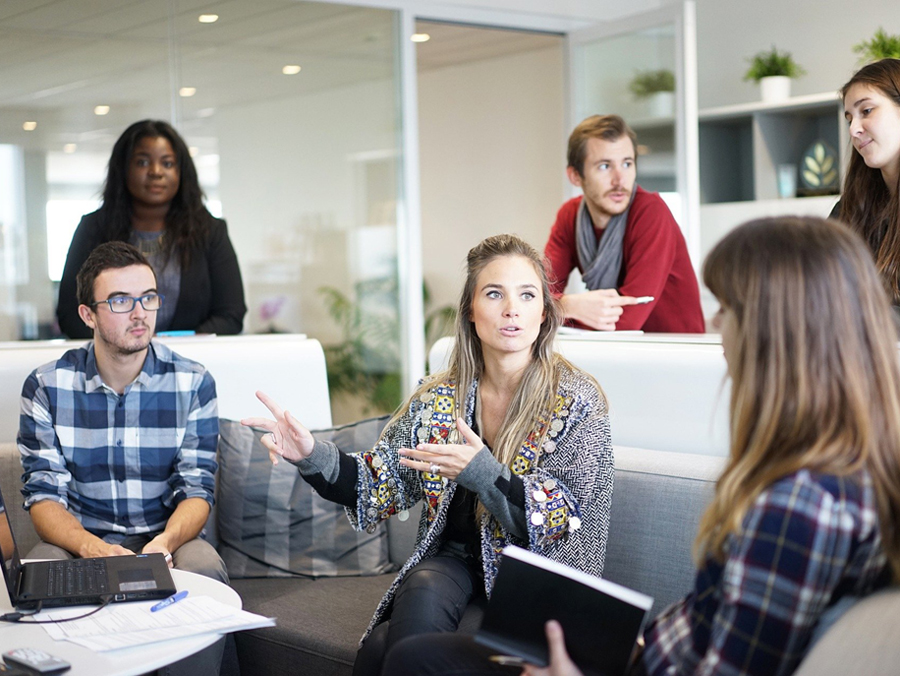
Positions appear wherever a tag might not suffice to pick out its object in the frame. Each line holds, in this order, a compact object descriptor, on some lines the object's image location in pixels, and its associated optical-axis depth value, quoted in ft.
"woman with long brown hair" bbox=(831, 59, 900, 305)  7.64
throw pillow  8.71
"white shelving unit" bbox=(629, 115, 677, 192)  15.99
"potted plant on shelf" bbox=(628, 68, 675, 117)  15.96
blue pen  5.39
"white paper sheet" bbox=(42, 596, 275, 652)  4.91
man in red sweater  9.71
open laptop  5.52
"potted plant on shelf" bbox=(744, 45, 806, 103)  16.06
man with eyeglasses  7.94
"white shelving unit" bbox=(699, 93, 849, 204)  15.93
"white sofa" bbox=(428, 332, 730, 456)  7.50
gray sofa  6.84
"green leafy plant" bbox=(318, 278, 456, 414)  15.52
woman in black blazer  11.16
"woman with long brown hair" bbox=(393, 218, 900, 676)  3.62
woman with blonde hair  6.15
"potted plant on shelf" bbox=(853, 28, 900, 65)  14.11
